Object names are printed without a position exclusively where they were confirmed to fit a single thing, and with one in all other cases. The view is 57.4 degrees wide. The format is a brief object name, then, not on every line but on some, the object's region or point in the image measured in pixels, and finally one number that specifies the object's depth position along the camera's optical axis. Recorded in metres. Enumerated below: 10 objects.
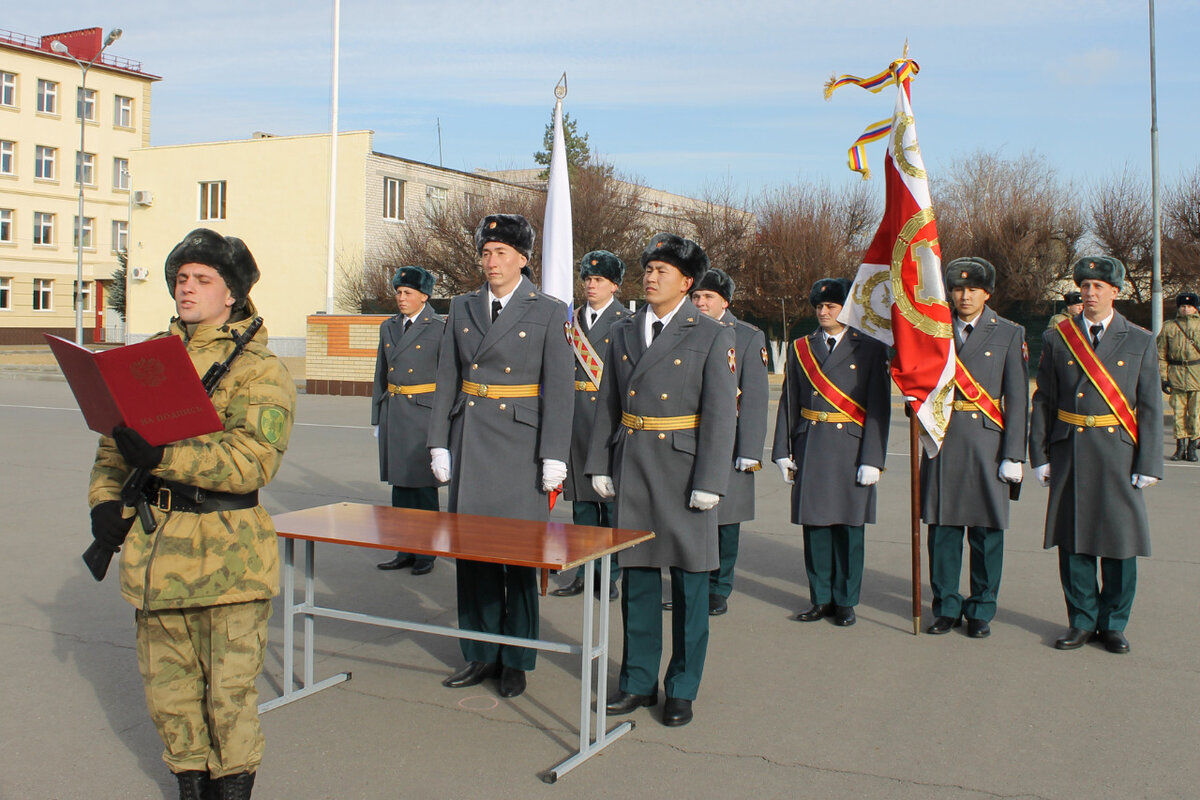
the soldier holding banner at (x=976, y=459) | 6.14
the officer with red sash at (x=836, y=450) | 6.41
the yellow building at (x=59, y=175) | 54.06
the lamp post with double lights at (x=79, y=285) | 36.91
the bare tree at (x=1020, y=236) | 30.38
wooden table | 4.20
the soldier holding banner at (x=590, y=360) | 7.41
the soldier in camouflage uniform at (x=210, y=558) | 3.41
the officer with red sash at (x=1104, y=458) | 5.83
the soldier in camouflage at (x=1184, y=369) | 13.48
